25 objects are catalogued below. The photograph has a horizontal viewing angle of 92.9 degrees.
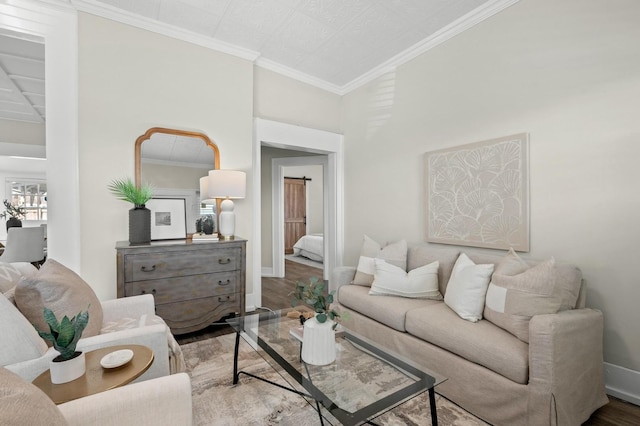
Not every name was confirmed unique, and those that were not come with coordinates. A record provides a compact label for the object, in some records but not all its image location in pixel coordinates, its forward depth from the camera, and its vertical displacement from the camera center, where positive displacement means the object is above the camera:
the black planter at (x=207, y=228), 3.20 -0.18
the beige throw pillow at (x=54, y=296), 1.39 -0.41
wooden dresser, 2.56 -0.60
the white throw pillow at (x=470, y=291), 2.08 -0.58
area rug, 1.71 -1.18
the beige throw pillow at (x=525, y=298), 1.75 -0.53
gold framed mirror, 2.99 +0.51
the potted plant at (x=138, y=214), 2.71 -0.02
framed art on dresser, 3.02 -0.07
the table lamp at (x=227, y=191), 3.08 +0.20
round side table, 1.06 -0.63
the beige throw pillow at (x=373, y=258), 2.95 -0.48
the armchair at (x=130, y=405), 0.69 -0.62
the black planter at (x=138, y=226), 2.71 -0.13
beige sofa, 1.54 -0.87
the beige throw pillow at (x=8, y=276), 1.50 -0.34
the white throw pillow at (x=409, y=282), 2.58 -0.63
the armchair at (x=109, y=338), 1.16 -0.62
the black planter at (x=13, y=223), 4.86 -0.17
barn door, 8.35 -0.02
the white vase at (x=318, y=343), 1.59 -0.70
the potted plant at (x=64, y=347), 1.09 -0.49
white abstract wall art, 2.46 +0.14
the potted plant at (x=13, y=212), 5.09 +0.00
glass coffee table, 1.27 -0.80
